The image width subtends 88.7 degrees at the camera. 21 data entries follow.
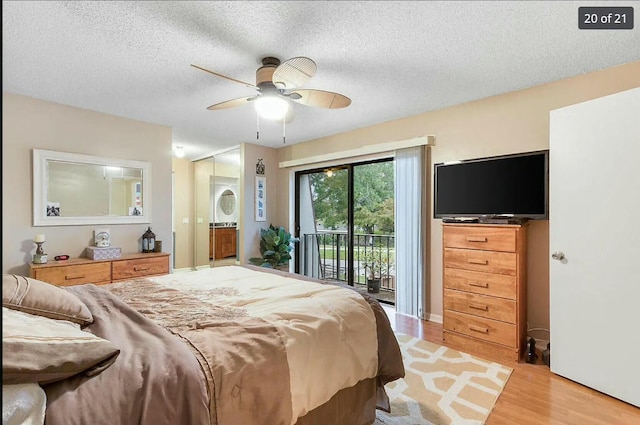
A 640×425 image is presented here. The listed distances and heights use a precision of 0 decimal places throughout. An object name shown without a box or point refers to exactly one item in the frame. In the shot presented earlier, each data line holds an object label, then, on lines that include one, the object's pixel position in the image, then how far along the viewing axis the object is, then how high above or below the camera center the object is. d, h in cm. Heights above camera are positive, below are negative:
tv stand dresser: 277 -69
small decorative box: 341 -42
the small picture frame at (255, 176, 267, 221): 541 +24
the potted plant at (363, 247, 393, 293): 486 -79
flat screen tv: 279 +23
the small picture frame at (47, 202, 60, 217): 338 +4
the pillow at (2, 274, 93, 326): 129 -36
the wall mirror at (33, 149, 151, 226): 334 +26
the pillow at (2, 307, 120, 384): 90 -42
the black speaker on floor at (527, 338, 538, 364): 271 -116
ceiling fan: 238 +86
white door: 217 -22
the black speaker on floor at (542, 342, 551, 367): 265 -118
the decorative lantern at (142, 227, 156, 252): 398 -35
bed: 102 -55
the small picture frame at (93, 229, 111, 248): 364 -28
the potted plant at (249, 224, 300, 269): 509 -57
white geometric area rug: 200 -125
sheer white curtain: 379 -21
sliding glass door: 459 -20
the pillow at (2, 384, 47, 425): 85 -52
